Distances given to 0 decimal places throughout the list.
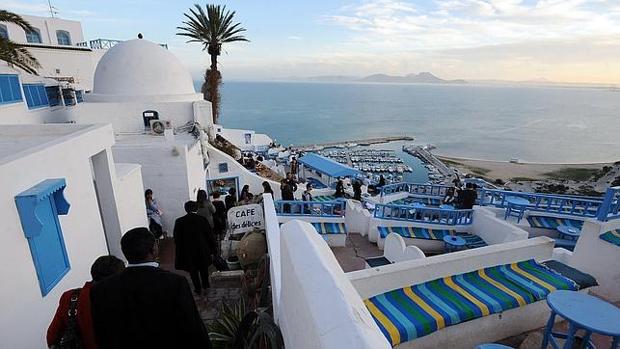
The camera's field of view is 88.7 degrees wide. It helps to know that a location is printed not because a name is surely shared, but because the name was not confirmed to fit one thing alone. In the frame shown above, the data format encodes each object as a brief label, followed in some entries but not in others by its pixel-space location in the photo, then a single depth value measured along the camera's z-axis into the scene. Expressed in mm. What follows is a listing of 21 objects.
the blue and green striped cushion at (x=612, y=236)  4903
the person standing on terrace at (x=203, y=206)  5991
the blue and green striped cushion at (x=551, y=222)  7816
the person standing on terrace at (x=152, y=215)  7953
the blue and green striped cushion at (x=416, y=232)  7941
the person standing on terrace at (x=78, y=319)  2162
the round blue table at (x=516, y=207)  7969
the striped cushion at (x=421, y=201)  11023
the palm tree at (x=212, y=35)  20734
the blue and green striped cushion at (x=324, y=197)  13800
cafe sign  6036
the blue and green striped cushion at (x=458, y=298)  3275
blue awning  21094
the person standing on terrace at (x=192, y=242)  4605
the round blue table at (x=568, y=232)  7234
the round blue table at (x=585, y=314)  2764
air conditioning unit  13820
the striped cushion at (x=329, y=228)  7992
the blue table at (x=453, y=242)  7018
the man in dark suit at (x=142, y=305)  2074
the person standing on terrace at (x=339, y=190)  11802
